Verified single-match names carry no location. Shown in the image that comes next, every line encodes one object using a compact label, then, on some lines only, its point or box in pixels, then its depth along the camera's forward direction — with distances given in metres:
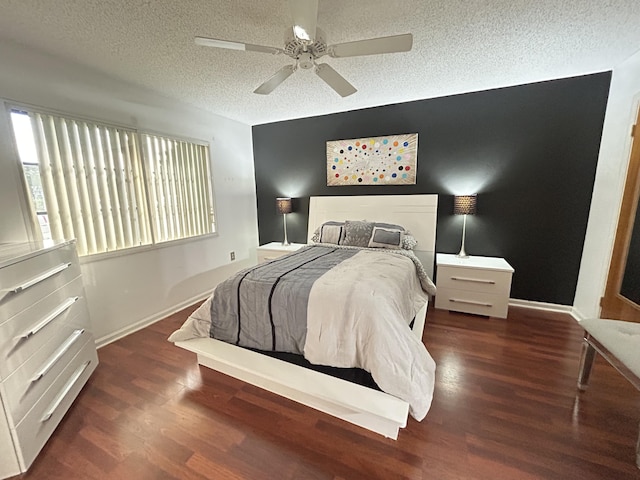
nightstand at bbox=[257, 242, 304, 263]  3.66
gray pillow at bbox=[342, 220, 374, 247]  3.02
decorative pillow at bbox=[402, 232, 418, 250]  2.92
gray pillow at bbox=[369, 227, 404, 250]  2.88
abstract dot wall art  3.25
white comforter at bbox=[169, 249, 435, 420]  1.44
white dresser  1.23
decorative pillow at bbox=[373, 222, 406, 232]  3.03
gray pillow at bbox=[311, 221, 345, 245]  3.14
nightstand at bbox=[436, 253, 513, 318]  2.64
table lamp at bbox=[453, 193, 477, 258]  2.81
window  2.01
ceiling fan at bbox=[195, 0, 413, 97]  1.33
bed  1.43
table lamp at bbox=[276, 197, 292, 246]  3.80
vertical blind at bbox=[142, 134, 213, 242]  2.85
